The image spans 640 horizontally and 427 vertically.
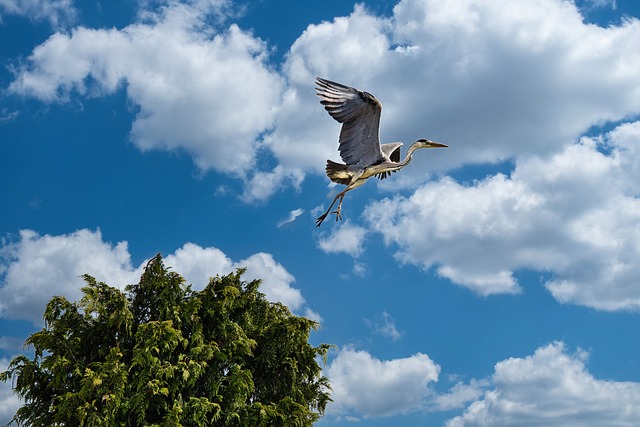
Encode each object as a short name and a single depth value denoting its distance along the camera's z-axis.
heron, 10.40
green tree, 16.92
